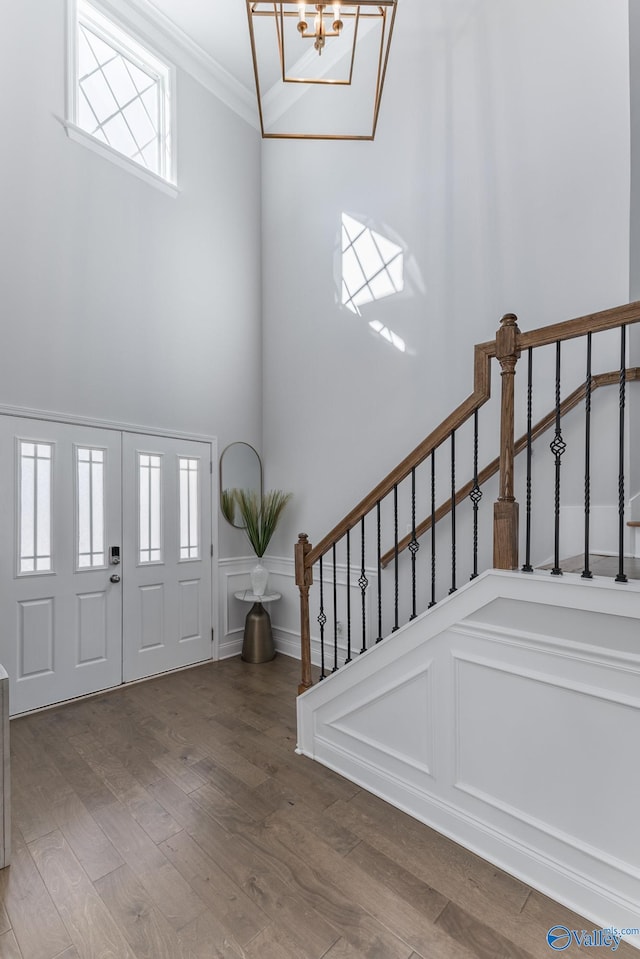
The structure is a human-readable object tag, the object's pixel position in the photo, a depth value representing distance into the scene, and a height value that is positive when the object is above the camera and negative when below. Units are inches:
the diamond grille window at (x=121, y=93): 141.0 +125.0
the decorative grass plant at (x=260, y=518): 167.2 -15.5
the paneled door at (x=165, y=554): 143.3 -26.1
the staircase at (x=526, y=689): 60.1 -33.5
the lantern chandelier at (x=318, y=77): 150.0 +142.1
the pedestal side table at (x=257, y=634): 160.2 -55.7
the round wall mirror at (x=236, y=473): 168.1 +0.9
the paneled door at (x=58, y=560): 119.6 -23.6
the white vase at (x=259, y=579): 162.9 -37.1
